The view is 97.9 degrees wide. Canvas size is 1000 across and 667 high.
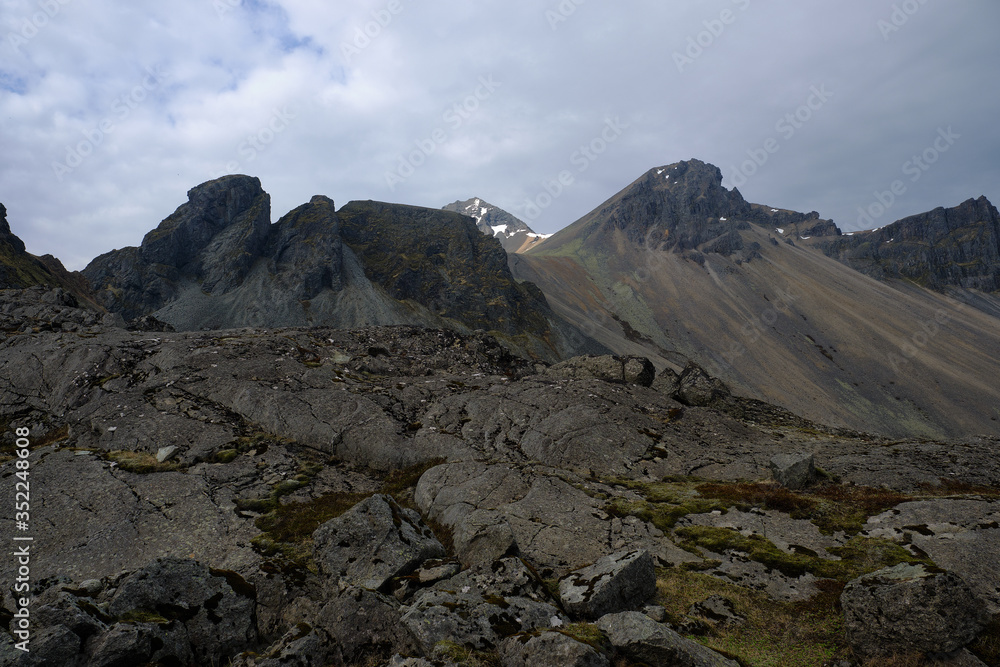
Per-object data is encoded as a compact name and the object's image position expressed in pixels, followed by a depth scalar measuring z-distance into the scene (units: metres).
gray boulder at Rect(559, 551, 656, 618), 12.57
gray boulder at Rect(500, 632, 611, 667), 8.86
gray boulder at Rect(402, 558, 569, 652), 10.71
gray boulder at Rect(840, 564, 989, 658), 10.30
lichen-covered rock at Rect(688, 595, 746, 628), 12.74
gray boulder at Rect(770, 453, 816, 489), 24.94
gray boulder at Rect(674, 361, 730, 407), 39.06
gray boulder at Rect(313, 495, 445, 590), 14.39
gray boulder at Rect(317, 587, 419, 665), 11.02
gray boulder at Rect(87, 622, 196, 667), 9.92
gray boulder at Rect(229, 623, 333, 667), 10.32
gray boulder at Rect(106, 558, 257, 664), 11.73
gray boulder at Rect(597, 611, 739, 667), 9.34
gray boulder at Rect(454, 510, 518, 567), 15.71
